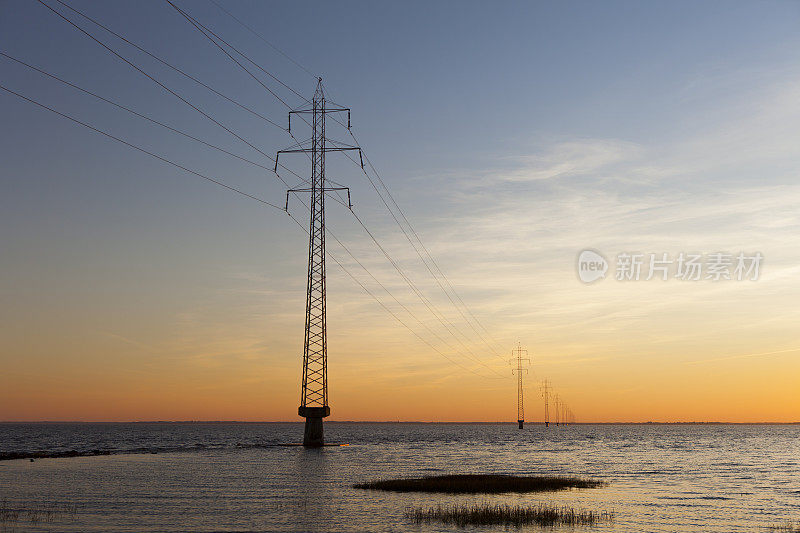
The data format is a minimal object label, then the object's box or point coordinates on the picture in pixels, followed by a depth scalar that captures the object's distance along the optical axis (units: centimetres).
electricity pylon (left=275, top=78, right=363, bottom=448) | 9012
